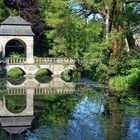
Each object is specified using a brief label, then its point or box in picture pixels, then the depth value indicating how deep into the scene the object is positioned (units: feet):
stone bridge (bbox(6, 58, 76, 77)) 166.71
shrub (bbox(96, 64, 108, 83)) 117.39
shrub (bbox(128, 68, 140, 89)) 100.42
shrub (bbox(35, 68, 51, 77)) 174.81
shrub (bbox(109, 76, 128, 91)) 105.81
